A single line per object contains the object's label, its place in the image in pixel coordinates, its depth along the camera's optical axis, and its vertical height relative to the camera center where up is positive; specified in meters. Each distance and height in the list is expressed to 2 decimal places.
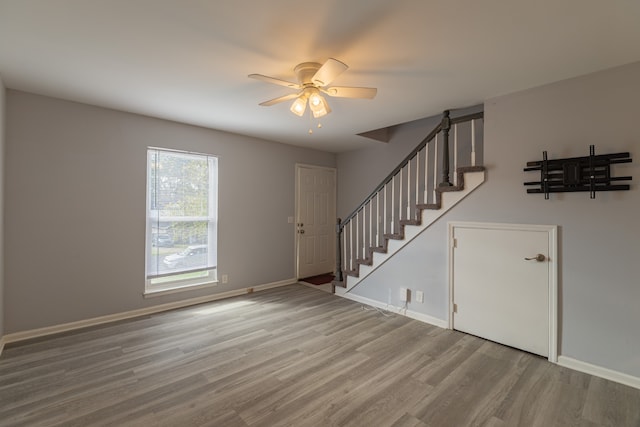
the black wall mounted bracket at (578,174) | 2.38 +0.38
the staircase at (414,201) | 3.30 +0.20
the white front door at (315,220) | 5.49 -0.09
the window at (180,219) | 3.85 -0.07
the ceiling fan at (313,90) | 2.21 +1.01
